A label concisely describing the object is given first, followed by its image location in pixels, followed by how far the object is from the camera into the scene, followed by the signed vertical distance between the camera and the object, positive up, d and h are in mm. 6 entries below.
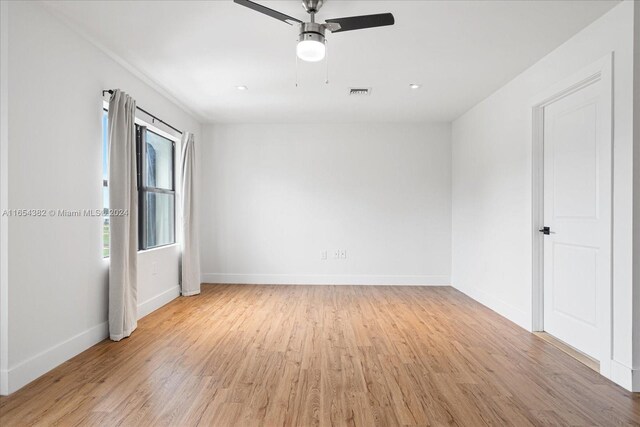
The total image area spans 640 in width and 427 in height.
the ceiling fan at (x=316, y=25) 2238 +1176
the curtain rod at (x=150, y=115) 3321 +1075
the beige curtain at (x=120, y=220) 3285 -95
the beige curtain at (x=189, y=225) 5070 -216
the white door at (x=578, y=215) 2645 -57
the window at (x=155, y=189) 4176 +258
